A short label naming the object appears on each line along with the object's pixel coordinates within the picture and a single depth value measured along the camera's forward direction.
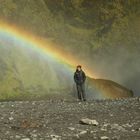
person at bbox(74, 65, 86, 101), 34.16
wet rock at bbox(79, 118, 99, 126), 21.60
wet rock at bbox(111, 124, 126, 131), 20.59
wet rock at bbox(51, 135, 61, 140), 18.91
